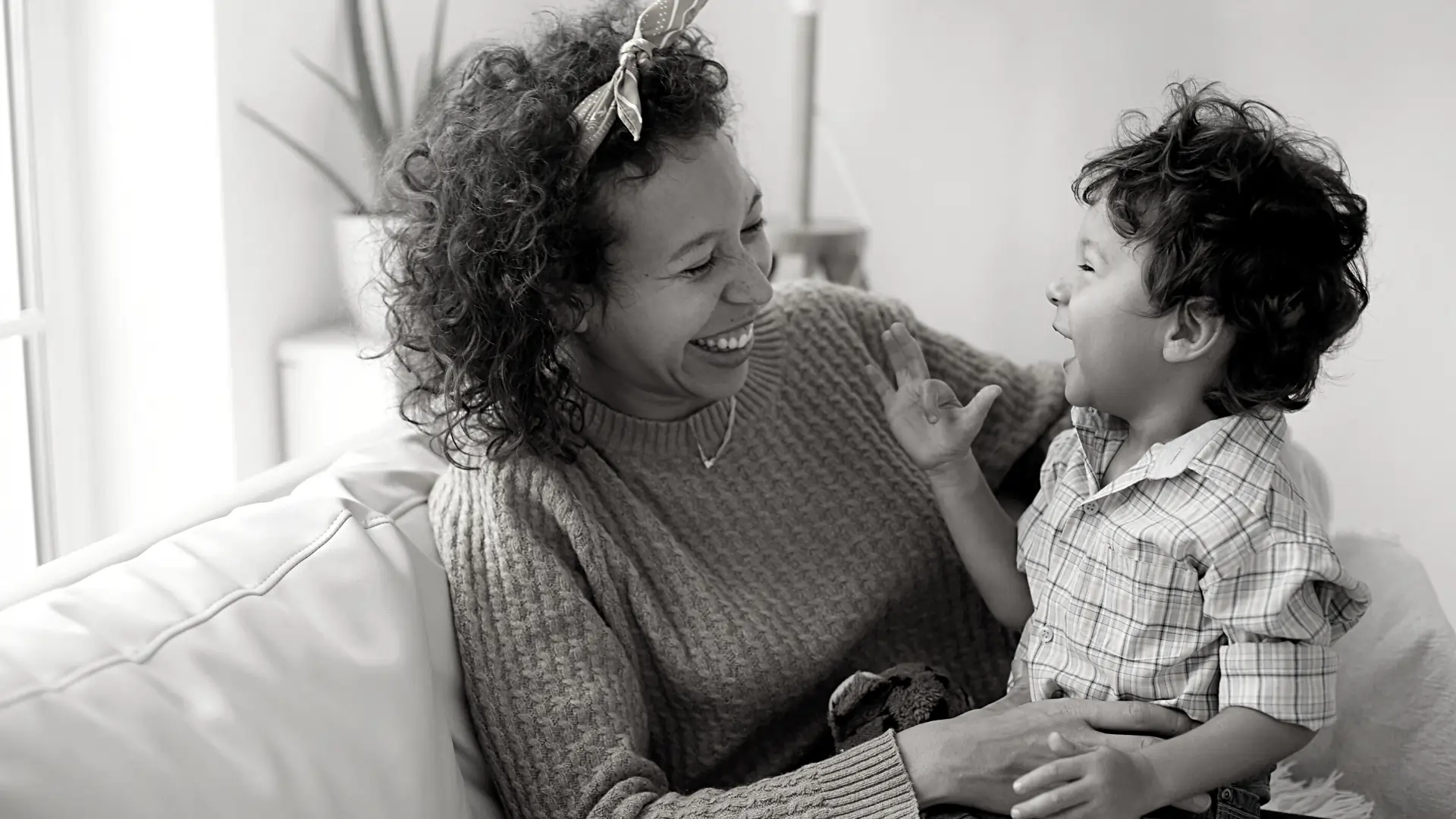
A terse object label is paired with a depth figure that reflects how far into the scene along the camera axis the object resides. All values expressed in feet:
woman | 4.21
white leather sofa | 3.18
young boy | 3.97
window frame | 7.51
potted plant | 8.09
